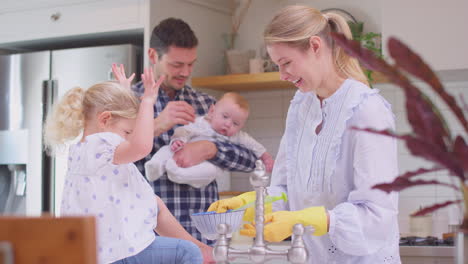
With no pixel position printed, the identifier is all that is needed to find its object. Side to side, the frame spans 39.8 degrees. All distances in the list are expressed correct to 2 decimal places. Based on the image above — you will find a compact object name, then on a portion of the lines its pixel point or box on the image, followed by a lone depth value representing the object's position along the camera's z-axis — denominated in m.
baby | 2.62
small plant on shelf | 3.41
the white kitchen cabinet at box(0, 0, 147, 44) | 3.48
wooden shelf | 3.59
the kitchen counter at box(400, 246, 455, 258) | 2.86
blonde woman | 1.43
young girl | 1.68
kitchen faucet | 1.21
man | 2.62
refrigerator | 3.59
